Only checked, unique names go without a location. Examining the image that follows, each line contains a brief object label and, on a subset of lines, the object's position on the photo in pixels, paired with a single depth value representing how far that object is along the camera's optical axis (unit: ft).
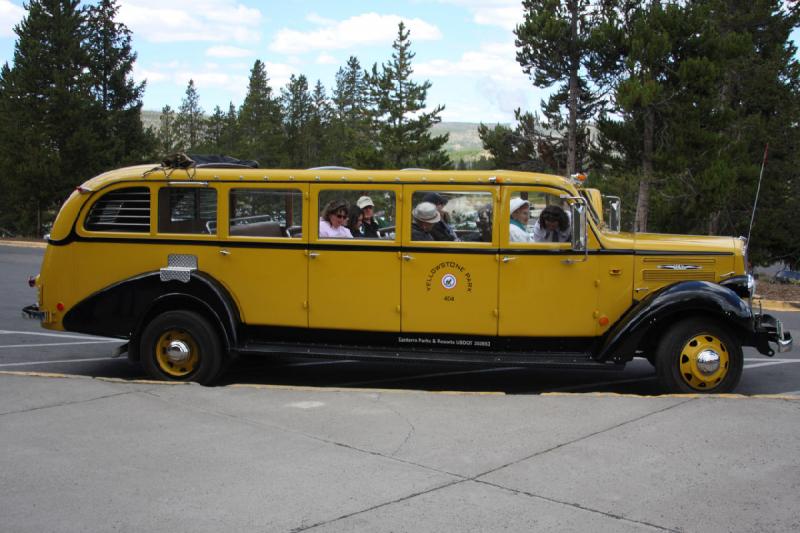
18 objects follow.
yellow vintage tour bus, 25.31
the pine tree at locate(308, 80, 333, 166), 247.91
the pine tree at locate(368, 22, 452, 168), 173.68
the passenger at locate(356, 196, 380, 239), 26.45
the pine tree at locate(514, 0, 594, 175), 90.94
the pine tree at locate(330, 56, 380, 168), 207.62
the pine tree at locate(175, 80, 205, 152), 311.88
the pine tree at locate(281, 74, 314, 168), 248.73
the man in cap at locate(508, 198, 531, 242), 25.67
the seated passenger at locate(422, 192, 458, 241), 25.94
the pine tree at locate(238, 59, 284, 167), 232.53
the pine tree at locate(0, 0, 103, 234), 135.54
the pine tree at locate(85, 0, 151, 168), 146.20
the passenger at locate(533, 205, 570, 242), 25.72
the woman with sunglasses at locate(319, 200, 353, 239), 26.61
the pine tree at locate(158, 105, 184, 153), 285.10
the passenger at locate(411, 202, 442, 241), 26.02
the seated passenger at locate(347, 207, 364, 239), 26.63
